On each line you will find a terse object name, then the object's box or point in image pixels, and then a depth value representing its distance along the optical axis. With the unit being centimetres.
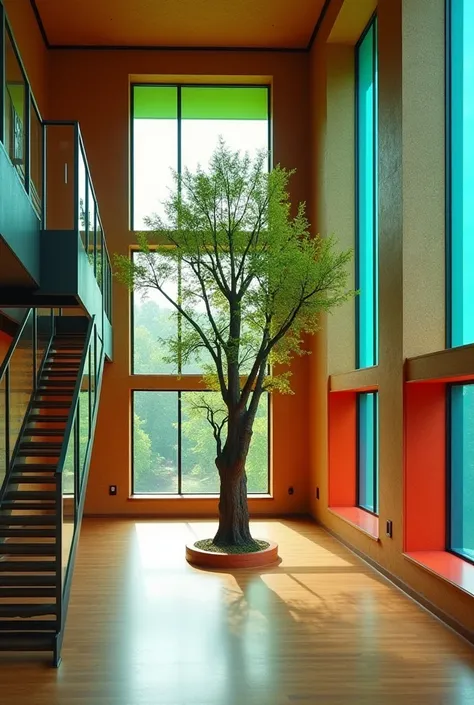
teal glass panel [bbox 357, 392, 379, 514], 1048
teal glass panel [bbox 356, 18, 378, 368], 1066
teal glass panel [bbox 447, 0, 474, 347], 754
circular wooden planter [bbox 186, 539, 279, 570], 923
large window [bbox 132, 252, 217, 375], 1349
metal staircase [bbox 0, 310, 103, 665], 587
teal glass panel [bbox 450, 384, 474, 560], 741
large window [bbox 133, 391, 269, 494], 1337
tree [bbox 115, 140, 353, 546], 984
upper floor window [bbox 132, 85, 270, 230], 1376
